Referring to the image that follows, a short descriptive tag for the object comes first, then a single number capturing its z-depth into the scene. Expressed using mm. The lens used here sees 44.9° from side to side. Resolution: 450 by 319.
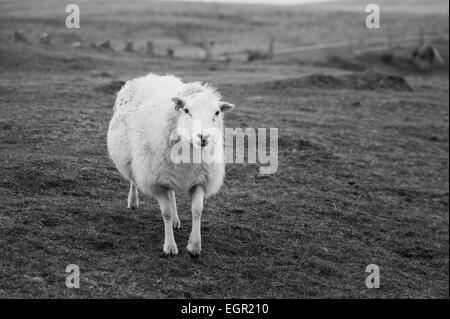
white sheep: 6941
